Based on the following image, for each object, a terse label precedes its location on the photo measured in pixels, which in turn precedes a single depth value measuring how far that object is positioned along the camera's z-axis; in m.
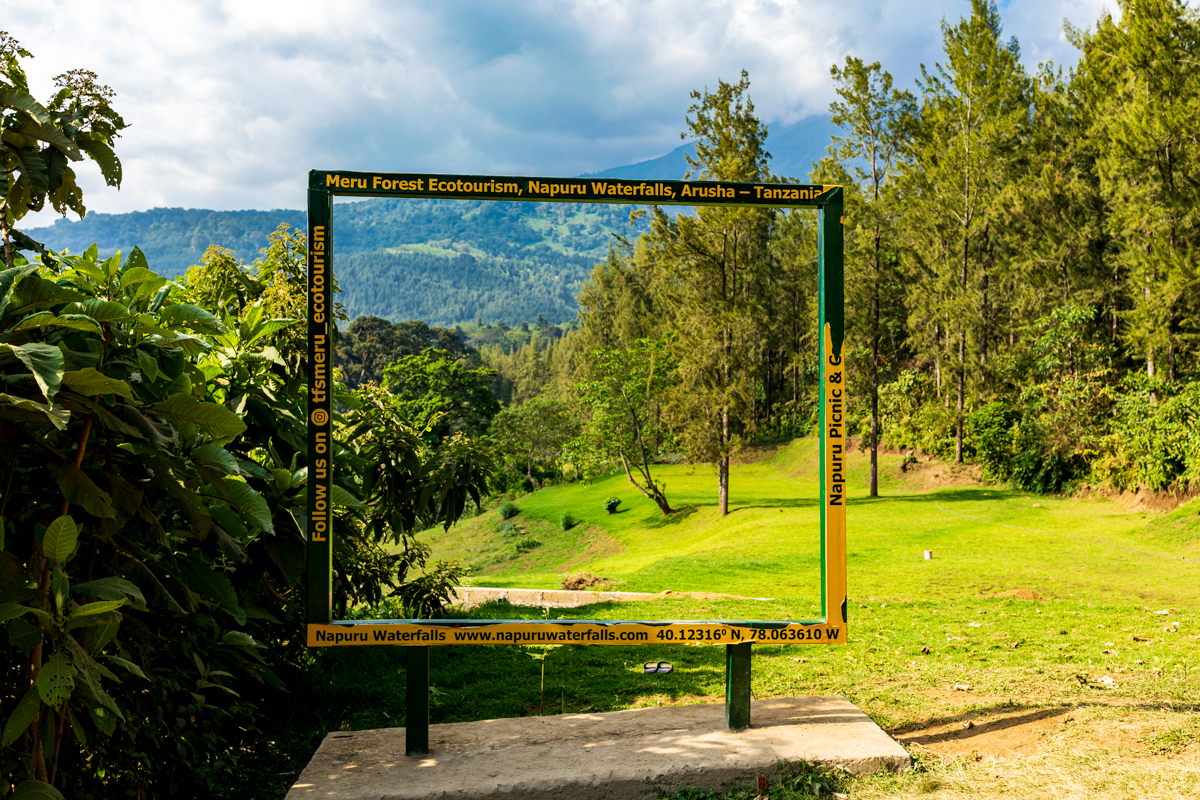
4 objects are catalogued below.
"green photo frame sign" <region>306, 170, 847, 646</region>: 3.40
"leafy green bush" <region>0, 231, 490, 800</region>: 2.20
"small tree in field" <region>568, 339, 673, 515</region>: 24.16
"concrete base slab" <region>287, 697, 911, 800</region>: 3.13
